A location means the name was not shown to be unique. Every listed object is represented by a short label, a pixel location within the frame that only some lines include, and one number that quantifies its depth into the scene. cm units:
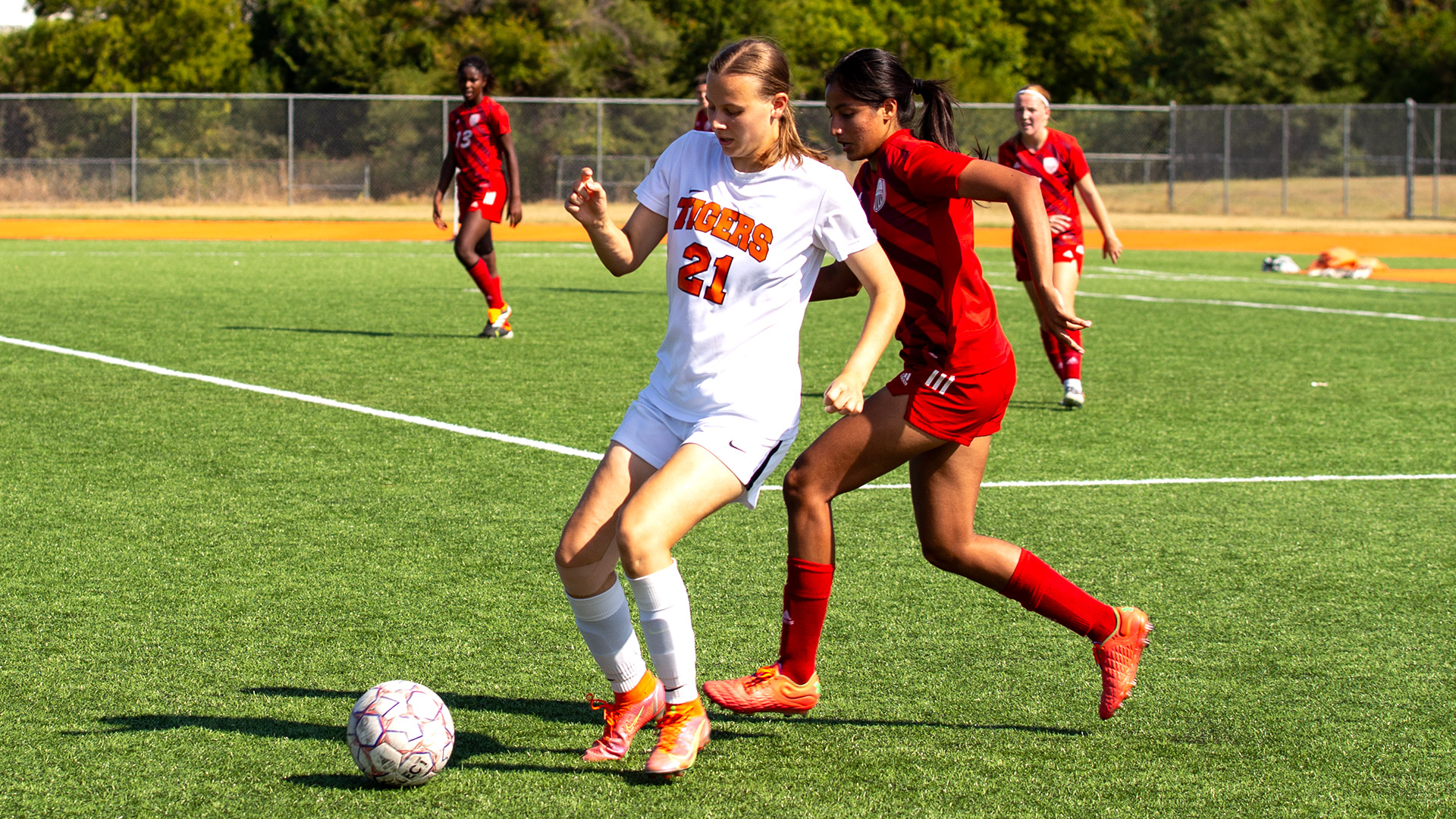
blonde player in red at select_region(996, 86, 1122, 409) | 1877
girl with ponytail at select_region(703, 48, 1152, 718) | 786
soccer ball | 689
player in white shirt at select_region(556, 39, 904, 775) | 708
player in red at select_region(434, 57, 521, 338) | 2412
